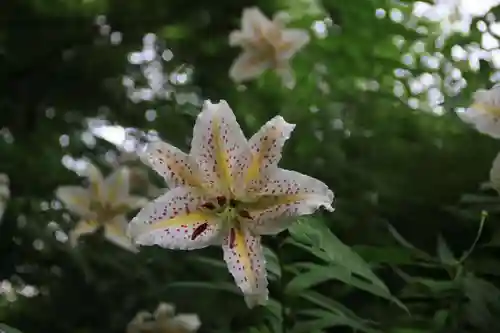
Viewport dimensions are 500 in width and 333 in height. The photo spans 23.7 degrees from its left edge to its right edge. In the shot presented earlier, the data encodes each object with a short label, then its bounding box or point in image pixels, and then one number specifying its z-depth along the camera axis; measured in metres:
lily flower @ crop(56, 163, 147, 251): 1.95
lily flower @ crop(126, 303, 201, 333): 1.75
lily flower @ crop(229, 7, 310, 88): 2.20
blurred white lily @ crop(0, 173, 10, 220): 1.62
